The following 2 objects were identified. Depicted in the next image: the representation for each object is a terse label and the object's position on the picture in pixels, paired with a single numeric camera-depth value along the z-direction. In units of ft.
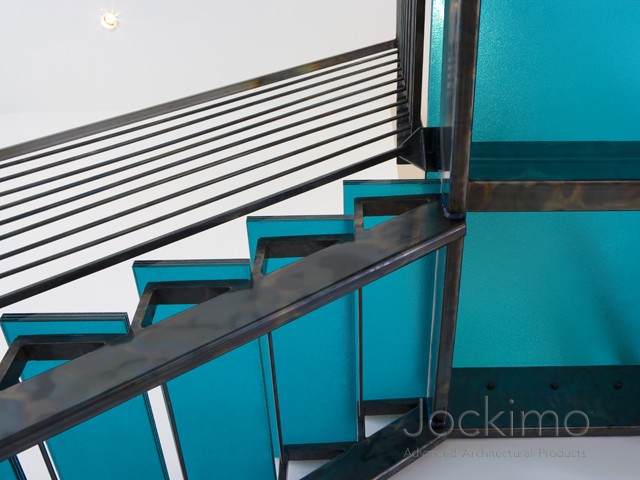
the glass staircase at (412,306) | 2.75
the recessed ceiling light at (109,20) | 14.16
